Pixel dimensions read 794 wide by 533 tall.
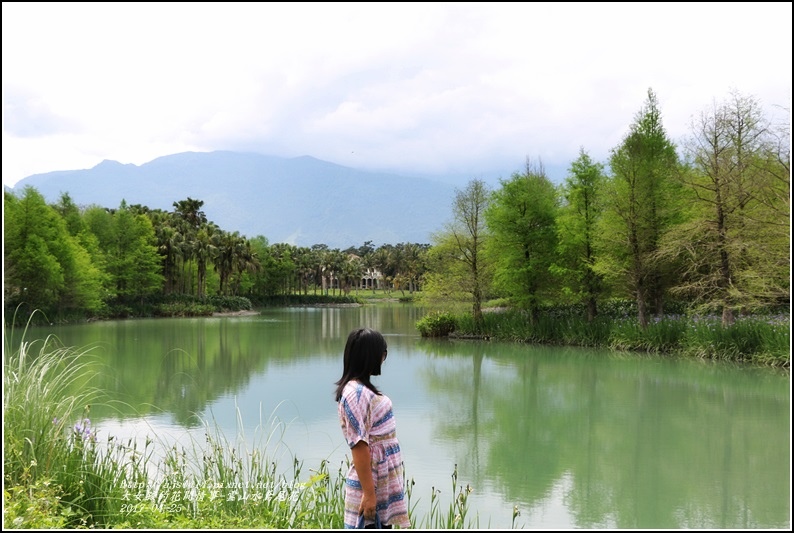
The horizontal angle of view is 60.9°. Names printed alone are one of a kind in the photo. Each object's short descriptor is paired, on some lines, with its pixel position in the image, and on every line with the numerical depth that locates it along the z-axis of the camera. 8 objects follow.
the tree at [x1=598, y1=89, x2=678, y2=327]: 24.16
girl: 3.29
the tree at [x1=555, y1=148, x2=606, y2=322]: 26.05
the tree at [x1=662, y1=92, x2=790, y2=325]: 16.67
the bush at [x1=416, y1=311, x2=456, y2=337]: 29.12
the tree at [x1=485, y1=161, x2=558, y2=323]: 27.16
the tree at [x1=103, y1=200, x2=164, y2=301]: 47.53
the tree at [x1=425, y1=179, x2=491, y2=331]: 28.64
